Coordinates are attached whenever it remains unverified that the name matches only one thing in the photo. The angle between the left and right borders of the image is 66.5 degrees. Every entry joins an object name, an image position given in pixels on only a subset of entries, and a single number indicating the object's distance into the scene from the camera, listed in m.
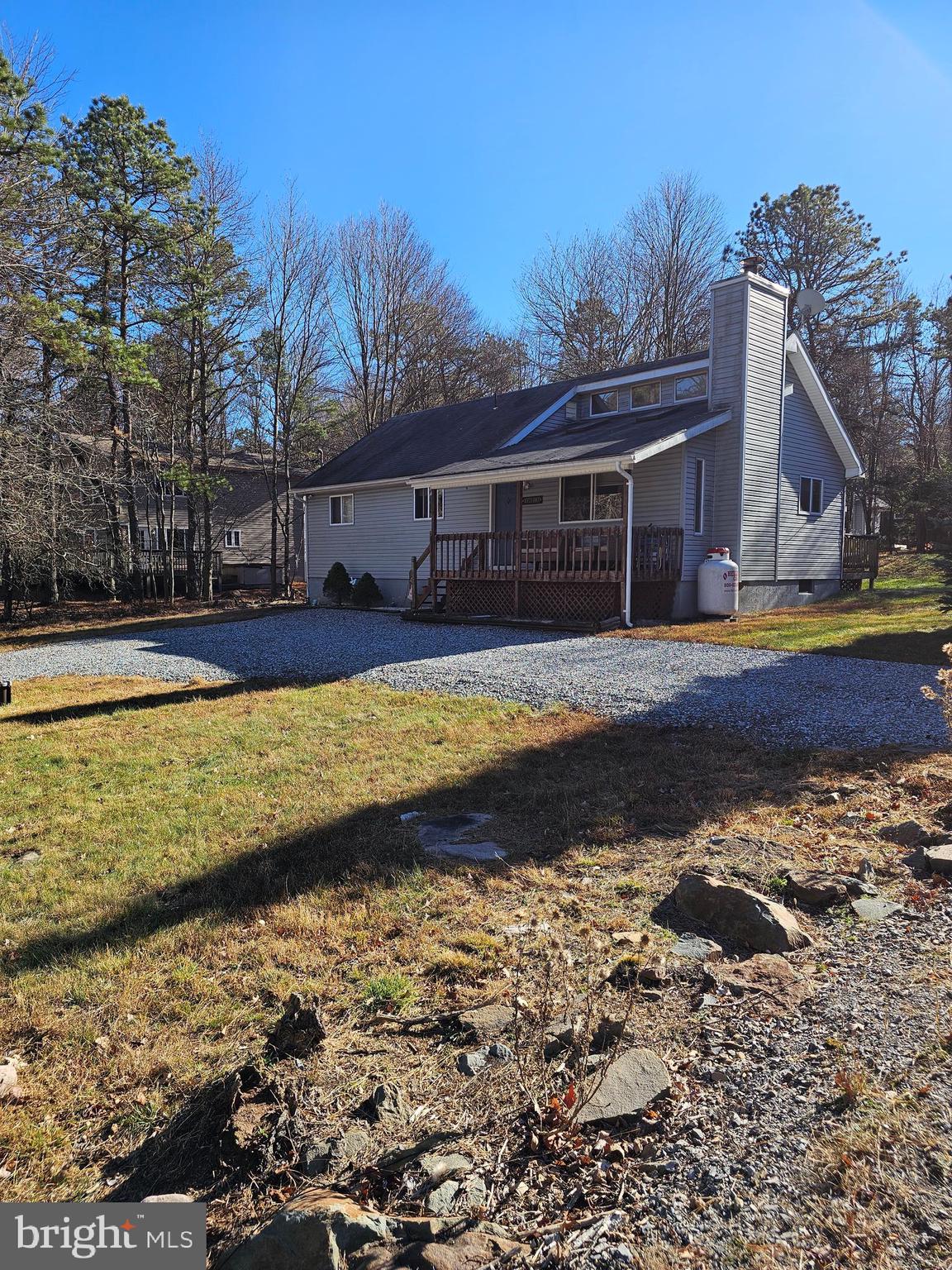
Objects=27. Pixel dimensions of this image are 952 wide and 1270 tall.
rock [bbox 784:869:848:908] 3.36
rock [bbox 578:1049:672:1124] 2.07
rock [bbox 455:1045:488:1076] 2.36
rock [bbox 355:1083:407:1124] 2.17
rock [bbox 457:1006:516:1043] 2.56
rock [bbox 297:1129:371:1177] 2.00
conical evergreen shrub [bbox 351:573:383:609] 20.39
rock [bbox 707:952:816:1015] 2.59
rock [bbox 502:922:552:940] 3.31
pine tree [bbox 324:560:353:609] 21.11
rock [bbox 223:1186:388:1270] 1.63
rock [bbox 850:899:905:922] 3.18
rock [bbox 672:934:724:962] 2.98
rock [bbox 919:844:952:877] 3.56
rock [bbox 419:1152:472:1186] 1.89
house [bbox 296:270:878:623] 14.74
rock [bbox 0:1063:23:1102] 2.37
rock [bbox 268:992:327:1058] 2.49
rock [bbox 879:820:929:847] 4.01
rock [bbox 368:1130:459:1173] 1.95
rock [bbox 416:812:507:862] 4.25
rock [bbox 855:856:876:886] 3.55
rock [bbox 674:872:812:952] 3.03
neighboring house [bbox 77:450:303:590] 31.31
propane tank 15.00
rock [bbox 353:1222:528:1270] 1.61
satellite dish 21.91
